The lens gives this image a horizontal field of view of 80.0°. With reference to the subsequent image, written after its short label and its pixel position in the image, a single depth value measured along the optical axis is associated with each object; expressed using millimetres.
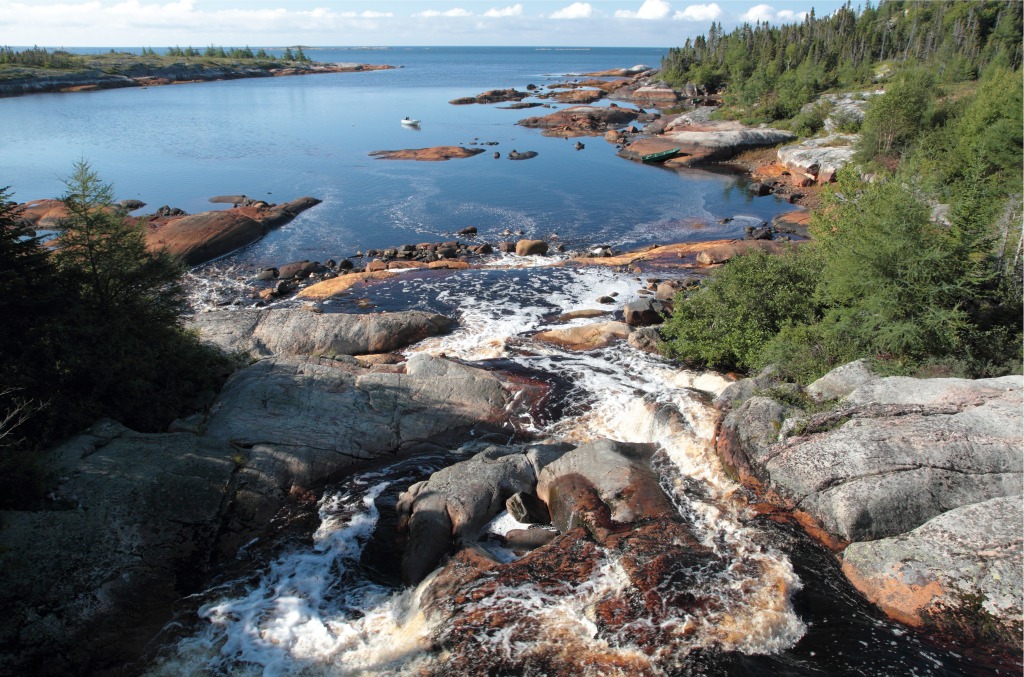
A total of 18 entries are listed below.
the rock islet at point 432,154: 65750
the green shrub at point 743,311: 20594
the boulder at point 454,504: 13555
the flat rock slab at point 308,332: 23703
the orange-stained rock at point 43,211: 39069
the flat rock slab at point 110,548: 11055
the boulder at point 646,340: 23141
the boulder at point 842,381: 16500
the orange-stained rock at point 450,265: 34750
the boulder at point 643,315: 25281
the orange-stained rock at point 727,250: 33594
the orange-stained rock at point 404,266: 34844
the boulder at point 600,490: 14375
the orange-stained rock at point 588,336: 23828
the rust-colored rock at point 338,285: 30881
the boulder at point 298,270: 34000
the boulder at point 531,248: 36938
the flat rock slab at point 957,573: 11125
